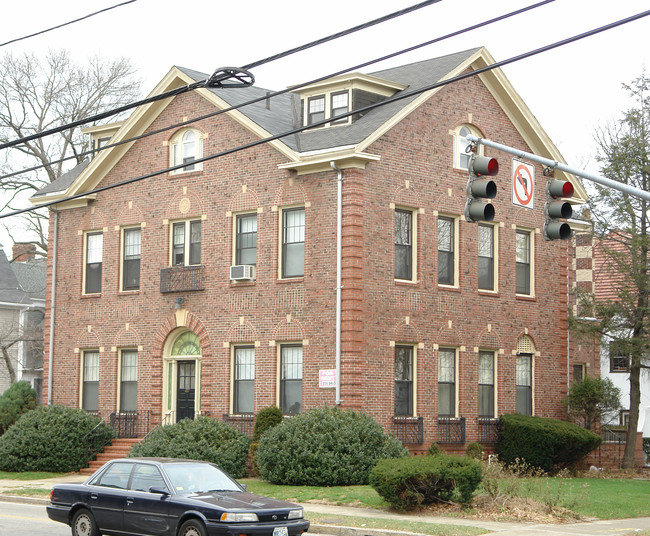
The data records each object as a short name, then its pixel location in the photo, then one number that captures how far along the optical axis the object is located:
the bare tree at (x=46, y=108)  47.88
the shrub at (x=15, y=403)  33.78
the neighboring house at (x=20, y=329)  48.91
